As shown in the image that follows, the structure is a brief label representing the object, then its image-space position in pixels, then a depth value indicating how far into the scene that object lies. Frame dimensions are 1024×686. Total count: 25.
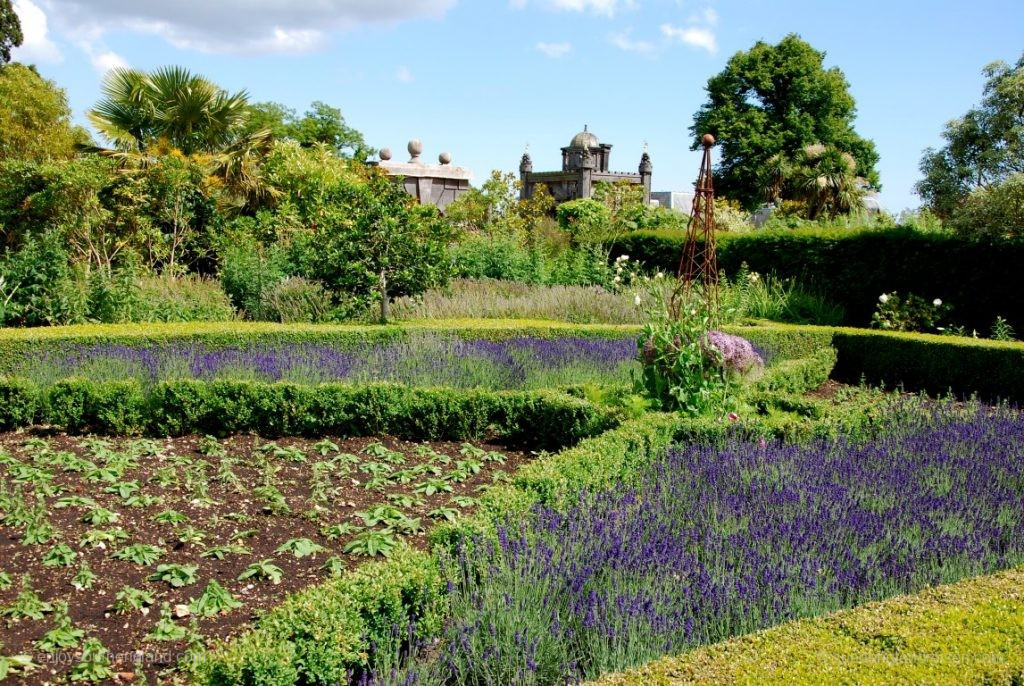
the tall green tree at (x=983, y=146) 16.81
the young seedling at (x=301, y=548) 4.36
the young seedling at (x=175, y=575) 3.99
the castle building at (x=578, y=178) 30.39
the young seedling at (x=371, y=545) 4.36
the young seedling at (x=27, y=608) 3.63
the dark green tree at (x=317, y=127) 32.50
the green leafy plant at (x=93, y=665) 3.21
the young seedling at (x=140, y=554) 4.18
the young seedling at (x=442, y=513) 4.95
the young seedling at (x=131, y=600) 3.71
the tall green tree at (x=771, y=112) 34.03
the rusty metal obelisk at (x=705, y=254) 7.12
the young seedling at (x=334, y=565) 4.06
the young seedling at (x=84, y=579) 3.92
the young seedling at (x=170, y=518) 4.66
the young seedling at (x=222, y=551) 4.27
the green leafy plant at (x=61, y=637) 3.40
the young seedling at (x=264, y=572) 4.05
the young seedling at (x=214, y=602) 3.71
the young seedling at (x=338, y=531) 4.62
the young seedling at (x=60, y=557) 4.12
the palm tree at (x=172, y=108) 19.03
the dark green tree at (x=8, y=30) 27.72
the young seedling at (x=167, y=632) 3.48
